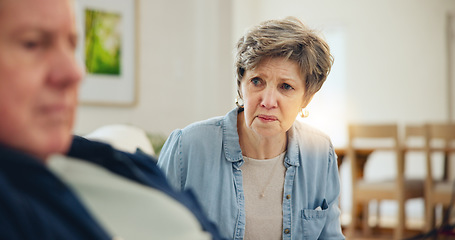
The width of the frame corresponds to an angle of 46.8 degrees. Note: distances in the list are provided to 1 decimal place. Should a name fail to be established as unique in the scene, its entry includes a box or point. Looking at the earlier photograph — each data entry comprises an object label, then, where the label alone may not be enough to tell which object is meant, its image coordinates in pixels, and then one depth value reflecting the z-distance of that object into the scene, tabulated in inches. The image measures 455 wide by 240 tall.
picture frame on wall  150.6
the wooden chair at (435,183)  171.8
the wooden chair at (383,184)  181.3
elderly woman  57.6
